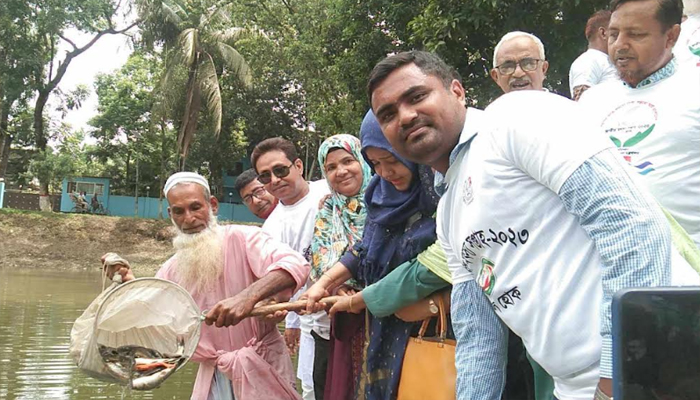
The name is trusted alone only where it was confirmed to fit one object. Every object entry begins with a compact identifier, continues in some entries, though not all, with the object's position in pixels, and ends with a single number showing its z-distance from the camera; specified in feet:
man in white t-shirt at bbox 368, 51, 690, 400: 4.58
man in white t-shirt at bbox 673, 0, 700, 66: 9.07
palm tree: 74.23
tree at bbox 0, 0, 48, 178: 74.13
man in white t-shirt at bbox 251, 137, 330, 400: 13.52
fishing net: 8.77
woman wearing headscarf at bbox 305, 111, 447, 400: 8.70
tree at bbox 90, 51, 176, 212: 94.27
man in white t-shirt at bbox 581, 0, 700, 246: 7.21
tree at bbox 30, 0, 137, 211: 75.31
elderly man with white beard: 10.04
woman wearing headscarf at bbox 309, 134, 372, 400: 11.41
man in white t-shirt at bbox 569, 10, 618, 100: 12.09
